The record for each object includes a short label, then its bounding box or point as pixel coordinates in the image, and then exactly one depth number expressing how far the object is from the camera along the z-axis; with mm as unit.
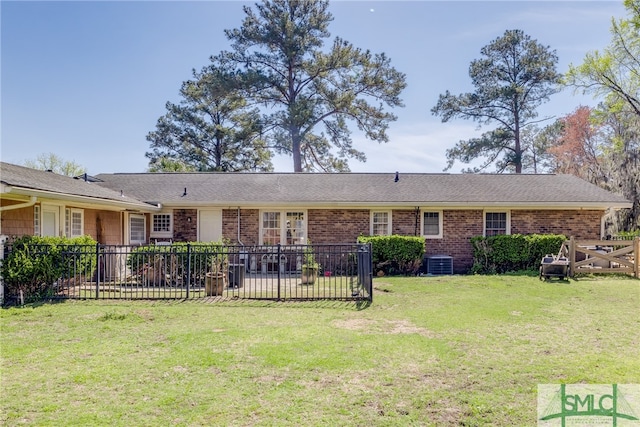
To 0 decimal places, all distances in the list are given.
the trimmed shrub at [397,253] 13234
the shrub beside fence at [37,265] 8492
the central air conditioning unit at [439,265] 13945
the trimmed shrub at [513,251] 13562
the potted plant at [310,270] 11175
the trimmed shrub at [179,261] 10641
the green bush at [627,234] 18614
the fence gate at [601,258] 12273
